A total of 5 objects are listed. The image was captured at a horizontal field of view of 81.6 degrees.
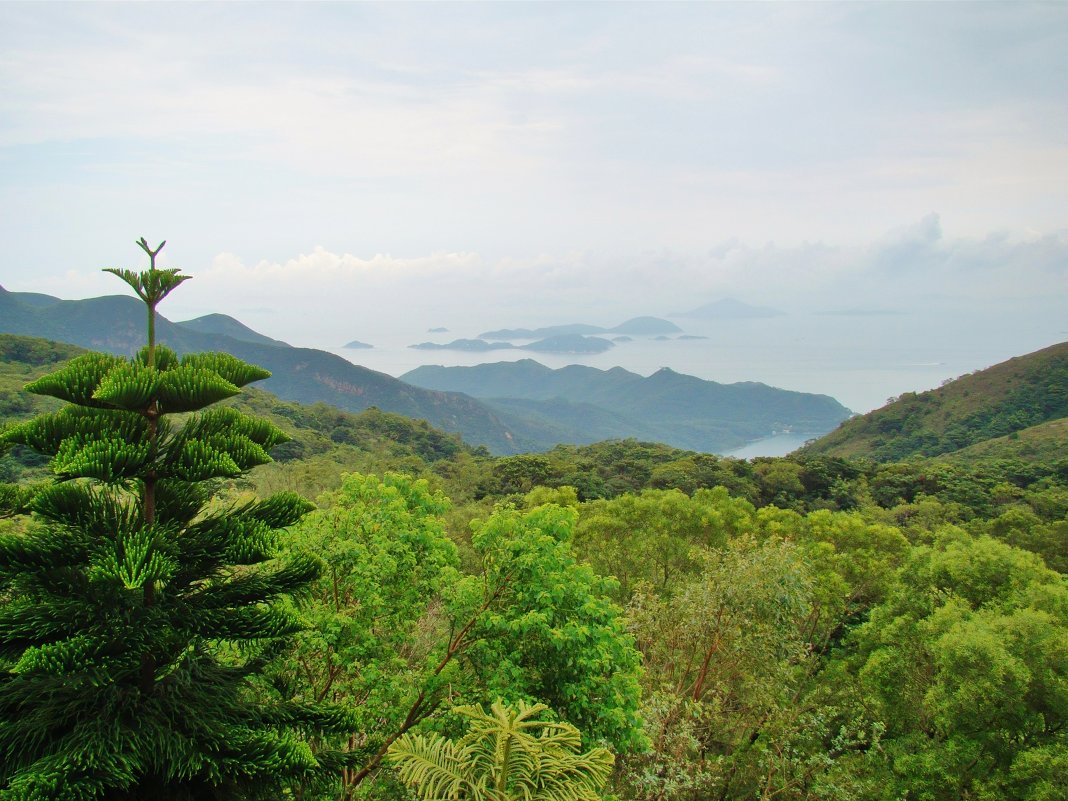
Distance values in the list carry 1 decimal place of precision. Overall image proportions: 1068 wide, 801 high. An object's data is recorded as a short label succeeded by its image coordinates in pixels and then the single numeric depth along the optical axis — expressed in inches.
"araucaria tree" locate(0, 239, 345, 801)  162.6
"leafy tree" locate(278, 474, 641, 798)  249.4
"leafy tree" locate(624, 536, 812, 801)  399.2
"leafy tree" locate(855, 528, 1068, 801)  366.3
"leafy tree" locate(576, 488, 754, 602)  676.7
